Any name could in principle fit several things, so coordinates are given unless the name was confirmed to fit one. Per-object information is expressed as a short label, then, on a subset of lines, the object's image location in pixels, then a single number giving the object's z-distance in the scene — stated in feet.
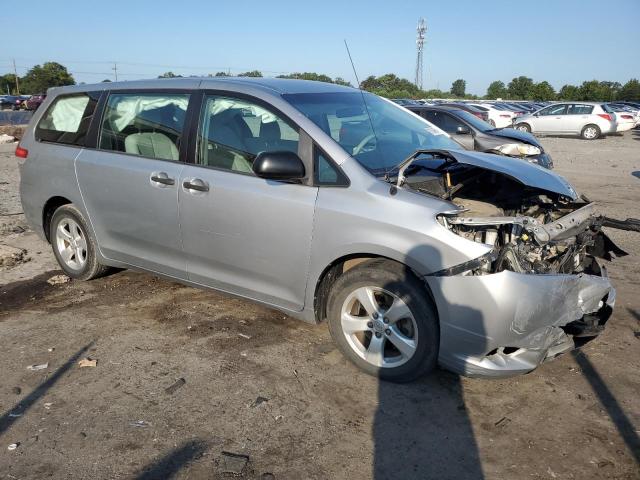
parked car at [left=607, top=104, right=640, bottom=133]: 80.89
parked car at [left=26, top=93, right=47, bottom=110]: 138.72
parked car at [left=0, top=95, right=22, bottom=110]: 148.56
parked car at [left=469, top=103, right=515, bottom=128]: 80.48
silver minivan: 10.41
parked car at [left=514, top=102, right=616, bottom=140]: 80.53
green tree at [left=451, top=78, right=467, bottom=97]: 359.21
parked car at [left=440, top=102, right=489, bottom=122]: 77.05
